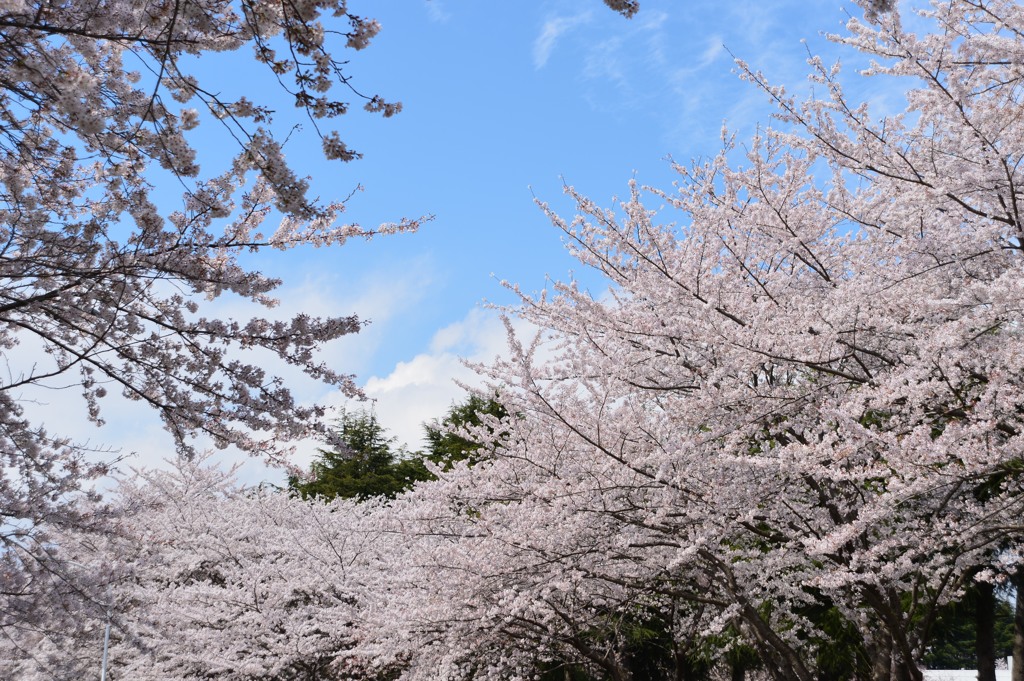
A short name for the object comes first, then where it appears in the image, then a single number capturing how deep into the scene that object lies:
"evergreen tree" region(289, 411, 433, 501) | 27.39
